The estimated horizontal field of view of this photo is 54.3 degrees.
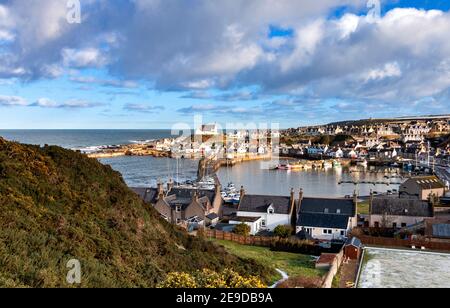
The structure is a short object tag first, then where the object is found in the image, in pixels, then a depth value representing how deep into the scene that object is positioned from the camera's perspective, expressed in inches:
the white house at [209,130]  7192.9
